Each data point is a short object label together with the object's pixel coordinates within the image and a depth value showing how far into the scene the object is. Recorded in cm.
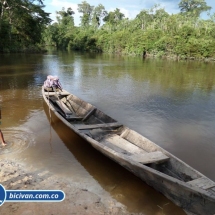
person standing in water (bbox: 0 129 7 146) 543
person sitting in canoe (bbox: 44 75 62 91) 891
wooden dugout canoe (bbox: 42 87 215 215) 346
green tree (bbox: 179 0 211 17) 6203
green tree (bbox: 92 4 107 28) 6199
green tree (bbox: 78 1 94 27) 6775
